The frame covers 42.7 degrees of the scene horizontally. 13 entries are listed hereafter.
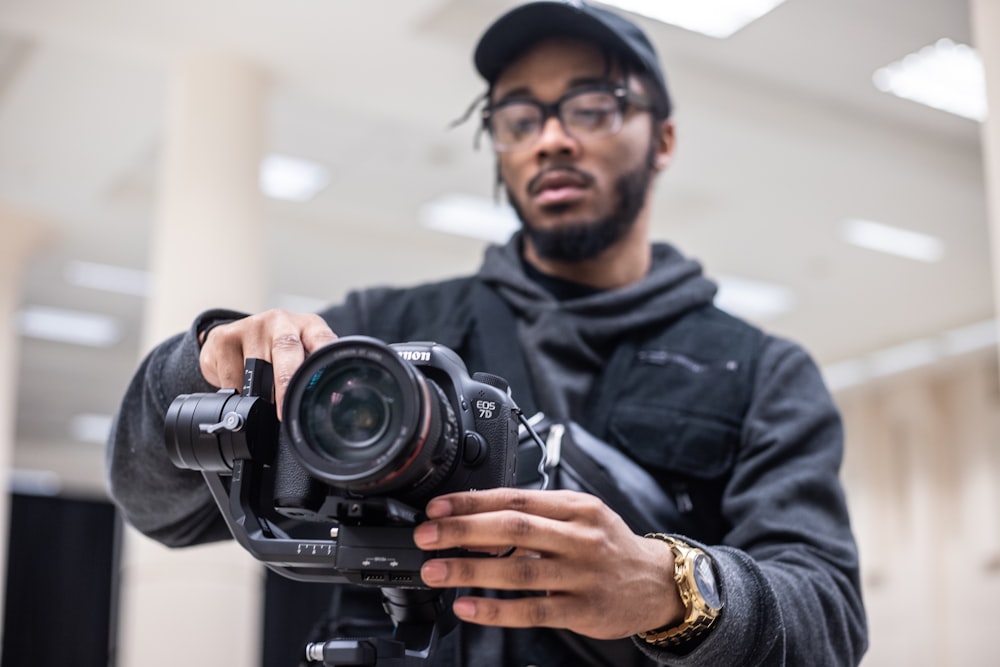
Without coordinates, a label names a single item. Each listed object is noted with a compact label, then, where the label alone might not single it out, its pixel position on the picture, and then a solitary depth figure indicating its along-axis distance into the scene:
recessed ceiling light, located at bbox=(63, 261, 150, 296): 7.75
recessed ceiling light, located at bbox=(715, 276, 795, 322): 8.07
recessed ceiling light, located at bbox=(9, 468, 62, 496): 13.24
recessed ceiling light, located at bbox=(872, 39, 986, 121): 5.25
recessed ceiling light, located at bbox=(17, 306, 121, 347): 8.62
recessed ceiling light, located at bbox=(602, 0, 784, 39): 4.85
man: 0.99
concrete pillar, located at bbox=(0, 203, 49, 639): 6.97
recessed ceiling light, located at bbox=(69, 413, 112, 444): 11.68
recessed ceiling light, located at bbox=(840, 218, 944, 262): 7.03
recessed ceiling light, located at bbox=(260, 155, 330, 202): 6.48
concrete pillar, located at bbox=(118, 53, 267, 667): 4.61
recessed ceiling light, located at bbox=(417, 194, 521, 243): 6.95
